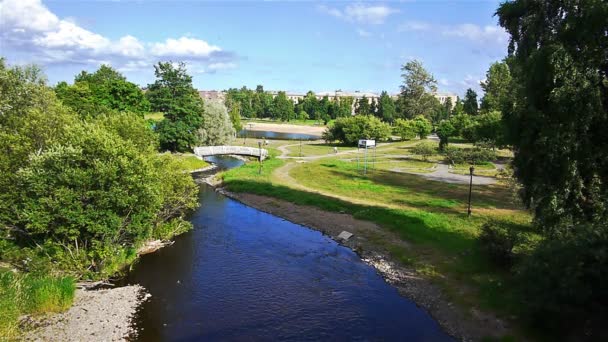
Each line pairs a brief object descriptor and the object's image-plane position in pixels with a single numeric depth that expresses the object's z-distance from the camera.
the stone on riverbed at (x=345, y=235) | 34.72
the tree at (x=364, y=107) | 159.00
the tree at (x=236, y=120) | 108.01
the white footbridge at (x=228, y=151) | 71.94
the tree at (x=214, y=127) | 76.94
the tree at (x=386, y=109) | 151.50
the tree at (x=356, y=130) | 97.25
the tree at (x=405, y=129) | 109.75
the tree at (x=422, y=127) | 112.19
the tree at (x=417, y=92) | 134.38
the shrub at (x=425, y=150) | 73.44
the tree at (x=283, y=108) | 180.38
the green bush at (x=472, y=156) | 66.00
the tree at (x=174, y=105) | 68.79
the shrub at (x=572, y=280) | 15.70
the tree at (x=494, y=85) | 100.50
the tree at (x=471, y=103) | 117.94
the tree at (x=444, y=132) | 82.06
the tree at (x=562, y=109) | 19.23
